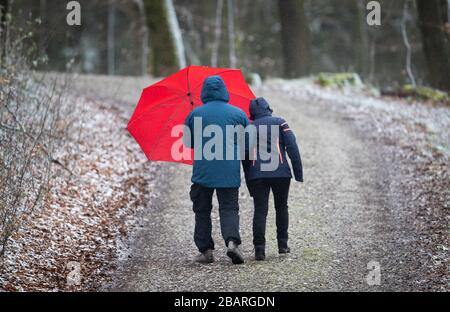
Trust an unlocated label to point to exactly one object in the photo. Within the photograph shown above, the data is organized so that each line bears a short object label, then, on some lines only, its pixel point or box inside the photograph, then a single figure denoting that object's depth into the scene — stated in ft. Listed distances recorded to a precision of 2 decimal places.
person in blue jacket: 52.70
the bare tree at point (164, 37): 146.48
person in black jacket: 53.88
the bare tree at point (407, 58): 132.06
